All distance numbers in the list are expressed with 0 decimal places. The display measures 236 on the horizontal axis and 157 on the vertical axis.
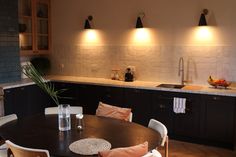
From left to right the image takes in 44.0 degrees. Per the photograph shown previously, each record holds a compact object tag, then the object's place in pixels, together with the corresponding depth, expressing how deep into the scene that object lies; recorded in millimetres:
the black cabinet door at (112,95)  4641
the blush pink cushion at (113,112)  3262
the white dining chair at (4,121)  2730
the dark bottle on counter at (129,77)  4934
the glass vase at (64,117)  2668
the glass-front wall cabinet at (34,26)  5191
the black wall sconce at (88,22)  5285
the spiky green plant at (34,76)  2602
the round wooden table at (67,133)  2330
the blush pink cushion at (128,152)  2021
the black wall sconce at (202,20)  4336
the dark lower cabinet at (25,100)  4455
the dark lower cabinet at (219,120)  3936
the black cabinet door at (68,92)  5027
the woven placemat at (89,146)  2193
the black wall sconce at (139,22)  4801
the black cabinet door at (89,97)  4840
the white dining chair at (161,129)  2621
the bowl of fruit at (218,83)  4156
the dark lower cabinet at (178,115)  4156
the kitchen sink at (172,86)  4456
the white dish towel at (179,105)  4168
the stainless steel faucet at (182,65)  4676
